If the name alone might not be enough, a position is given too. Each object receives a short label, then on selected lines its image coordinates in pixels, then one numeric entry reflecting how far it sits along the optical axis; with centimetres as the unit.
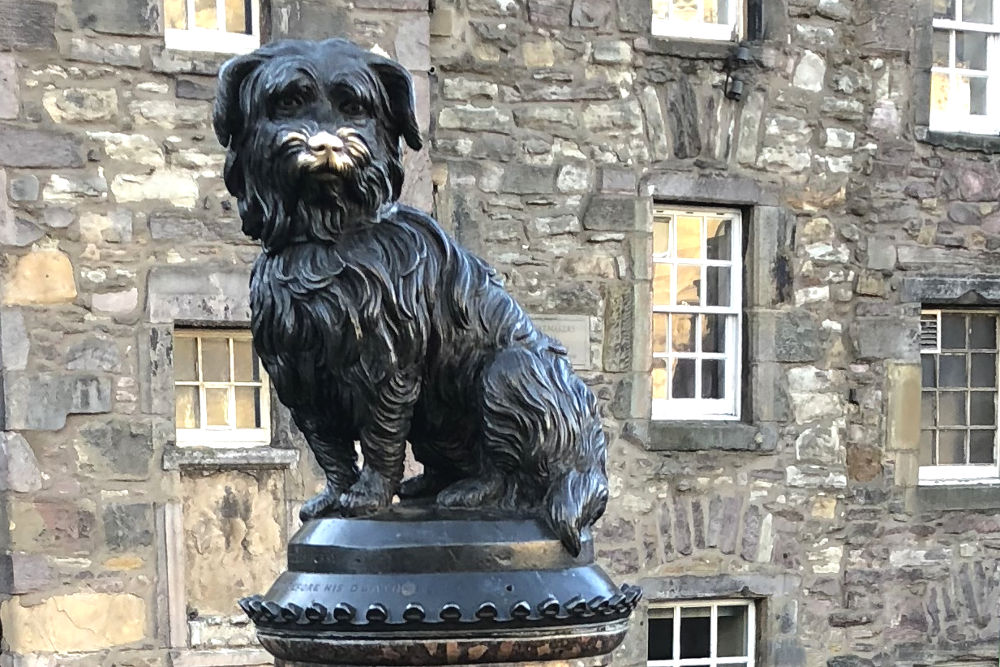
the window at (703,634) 1415
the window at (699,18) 1408
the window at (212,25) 1202
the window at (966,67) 1527
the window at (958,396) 1518
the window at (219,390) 1223
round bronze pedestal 335
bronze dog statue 348
